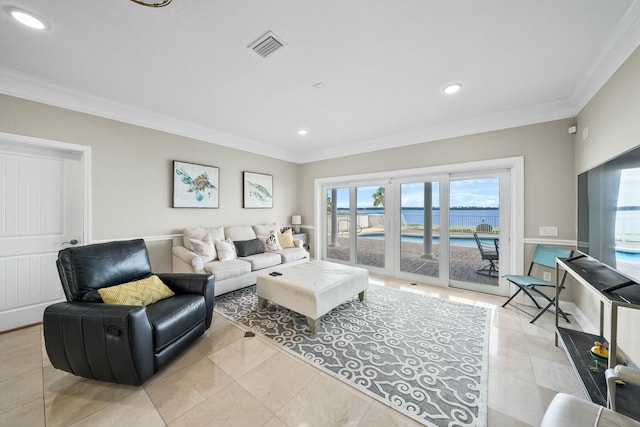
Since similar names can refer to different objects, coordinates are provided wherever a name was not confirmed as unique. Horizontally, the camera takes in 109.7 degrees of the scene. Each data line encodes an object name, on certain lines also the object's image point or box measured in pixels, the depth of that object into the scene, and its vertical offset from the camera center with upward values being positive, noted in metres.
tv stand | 1.23 -0.99
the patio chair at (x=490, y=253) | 3.51 -0.64
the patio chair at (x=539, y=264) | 2.66 -0.68
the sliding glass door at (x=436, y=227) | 3.50 -0.26
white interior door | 2.49 -0.11
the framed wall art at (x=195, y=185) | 3.71 +0.46
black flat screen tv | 1.30 -0.01
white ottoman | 2.41 -0.89
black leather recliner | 1.59 -0.87
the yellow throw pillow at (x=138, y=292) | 1.90 -0.73
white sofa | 3.27 -0.79
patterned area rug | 1.58 -1.30
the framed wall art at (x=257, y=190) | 4.74 +0.49
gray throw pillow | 3.99 -0.64
